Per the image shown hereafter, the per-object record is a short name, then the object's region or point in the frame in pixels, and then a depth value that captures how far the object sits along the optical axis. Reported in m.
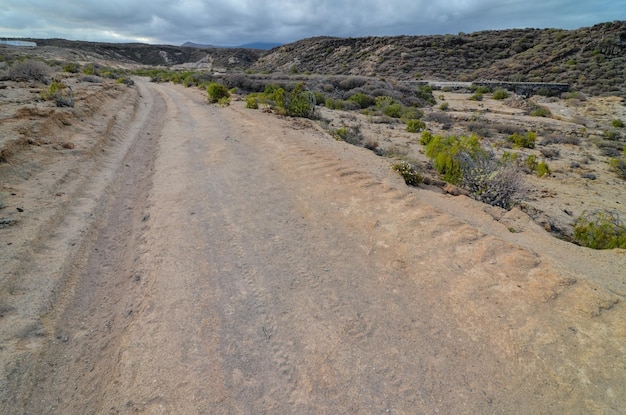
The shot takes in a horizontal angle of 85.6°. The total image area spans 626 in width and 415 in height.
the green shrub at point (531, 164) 11.99
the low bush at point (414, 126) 16.97
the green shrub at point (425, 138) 14.16
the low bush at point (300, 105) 15.93
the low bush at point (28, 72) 18.33
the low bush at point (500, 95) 29.02
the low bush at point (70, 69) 30.77
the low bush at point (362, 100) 23.72
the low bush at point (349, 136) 12.30
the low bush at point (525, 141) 14.87
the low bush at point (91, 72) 30.83
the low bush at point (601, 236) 5.64
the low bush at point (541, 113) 22.42
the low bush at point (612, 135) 16.53
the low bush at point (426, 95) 26.98
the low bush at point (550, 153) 13.59
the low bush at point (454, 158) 8.59
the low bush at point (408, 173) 7.73
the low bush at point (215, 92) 19.95
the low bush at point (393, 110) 20.68
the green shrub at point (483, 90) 31.20
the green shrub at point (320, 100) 23.46
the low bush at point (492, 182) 7.52
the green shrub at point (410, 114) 19.73
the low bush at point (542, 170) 11.40
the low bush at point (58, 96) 12.47
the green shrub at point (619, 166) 11.60
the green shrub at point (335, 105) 22.09
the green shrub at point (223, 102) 18.54
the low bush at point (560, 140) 15.65
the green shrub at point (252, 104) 17.47
